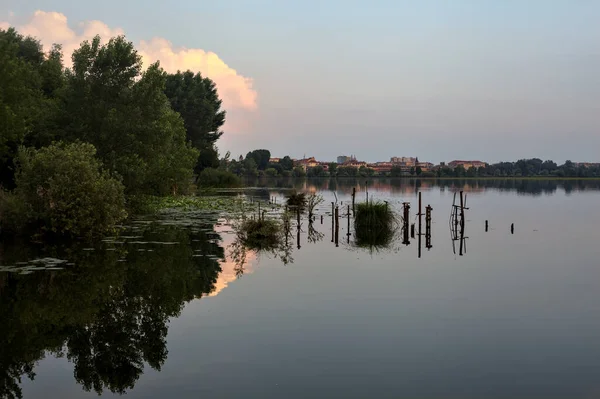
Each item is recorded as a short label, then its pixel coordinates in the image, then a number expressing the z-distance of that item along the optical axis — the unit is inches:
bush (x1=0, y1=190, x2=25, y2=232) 1101.7
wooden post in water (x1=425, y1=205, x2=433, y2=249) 1283.6
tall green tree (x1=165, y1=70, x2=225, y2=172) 3604.8
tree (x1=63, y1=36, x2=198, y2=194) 1519.4
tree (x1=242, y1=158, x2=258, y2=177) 7632.9
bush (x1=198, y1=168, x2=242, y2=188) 3496.6
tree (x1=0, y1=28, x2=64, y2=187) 1343.5
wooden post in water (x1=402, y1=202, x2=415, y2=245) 1337.4
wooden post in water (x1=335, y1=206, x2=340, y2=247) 1297.7
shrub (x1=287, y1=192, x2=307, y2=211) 1987.0
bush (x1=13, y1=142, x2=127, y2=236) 1077.1
